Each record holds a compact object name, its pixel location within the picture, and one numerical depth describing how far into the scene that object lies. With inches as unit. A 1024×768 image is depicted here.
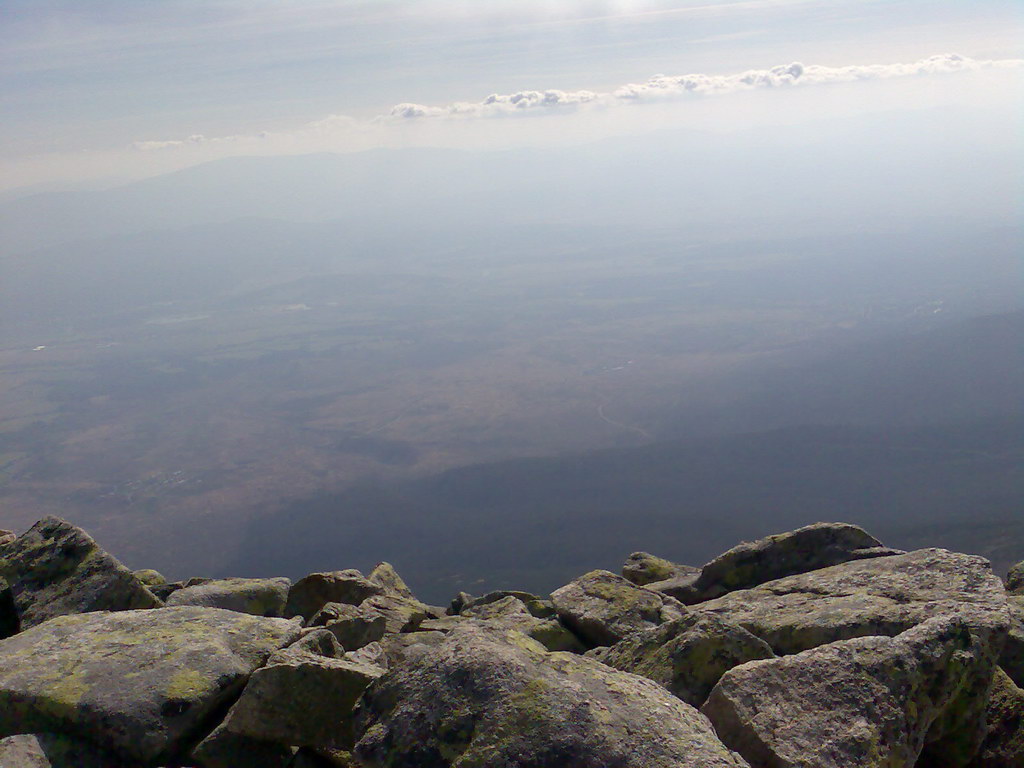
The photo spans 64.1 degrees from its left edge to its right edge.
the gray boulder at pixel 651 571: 941.8
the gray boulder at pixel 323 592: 776.9
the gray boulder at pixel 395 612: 677.3
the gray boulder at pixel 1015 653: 510.3
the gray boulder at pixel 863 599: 492.1
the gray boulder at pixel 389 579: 995.3
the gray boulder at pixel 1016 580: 704.6
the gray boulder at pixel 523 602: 749.9
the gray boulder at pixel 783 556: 729.0
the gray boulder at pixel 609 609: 633.0
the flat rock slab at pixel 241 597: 733.9
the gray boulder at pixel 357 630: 596.1
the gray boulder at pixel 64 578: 603.2
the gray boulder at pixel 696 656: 443.2
